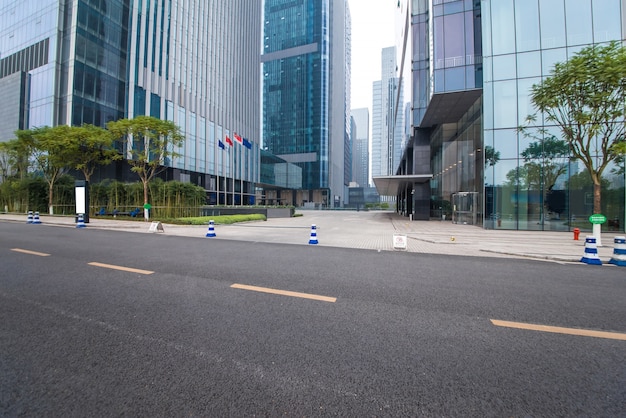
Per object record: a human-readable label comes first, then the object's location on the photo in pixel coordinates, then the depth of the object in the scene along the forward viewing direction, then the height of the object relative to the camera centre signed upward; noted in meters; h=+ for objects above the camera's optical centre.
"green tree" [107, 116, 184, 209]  22.15 +7.12
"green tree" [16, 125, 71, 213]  23.48 +6.04
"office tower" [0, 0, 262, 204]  31.80 +20.09
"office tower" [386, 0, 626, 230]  17.52 +10.11
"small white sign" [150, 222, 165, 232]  14.73 -0.77
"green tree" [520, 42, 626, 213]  10.65 +5.51
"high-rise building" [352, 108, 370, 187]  168.15 +36.65
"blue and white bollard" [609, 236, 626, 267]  7.91 -1.10
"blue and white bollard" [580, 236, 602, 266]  7.98 -1.14
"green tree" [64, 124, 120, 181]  23.75 +6.38
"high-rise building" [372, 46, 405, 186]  158.62 +65.77
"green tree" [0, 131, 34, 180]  25.63 +6.37
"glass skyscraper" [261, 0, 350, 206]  92.38 +45.17
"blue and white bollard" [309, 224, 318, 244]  11.50 -1.03
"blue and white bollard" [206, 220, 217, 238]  13.36 -0.93
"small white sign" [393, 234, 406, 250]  10.05 -1.06
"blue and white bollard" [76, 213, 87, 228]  17.06 -0.67
